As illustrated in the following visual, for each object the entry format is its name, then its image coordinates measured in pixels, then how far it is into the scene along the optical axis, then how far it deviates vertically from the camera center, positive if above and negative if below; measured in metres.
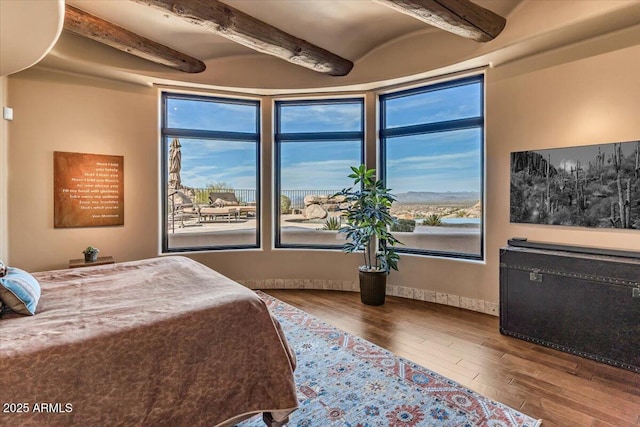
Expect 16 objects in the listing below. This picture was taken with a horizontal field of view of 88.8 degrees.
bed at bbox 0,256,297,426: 1.32 -0.68
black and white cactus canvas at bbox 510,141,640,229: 2.87 +0.25
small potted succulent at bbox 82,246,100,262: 3.78 -0.49
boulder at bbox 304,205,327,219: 5.05 +0.00
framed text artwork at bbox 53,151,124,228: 3.85 +0.27
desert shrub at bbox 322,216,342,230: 5.00 -0.18
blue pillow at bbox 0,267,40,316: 1.70 -0.44
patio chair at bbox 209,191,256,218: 4.94 +0.14
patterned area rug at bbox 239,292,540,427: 1.99 -1.25
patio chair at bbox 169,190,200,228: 4.70 +0.05
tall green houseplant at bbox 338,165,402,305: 4.09 -0.20
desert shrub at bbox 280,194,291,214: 5.09 +0.08
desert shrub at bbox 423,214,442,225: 4.34 -0.11
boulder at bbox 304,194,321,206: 5.05 +0.18
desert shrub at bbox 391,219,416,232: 4.55 -0.19
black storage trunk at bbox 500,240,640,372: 2.59 -0.77
